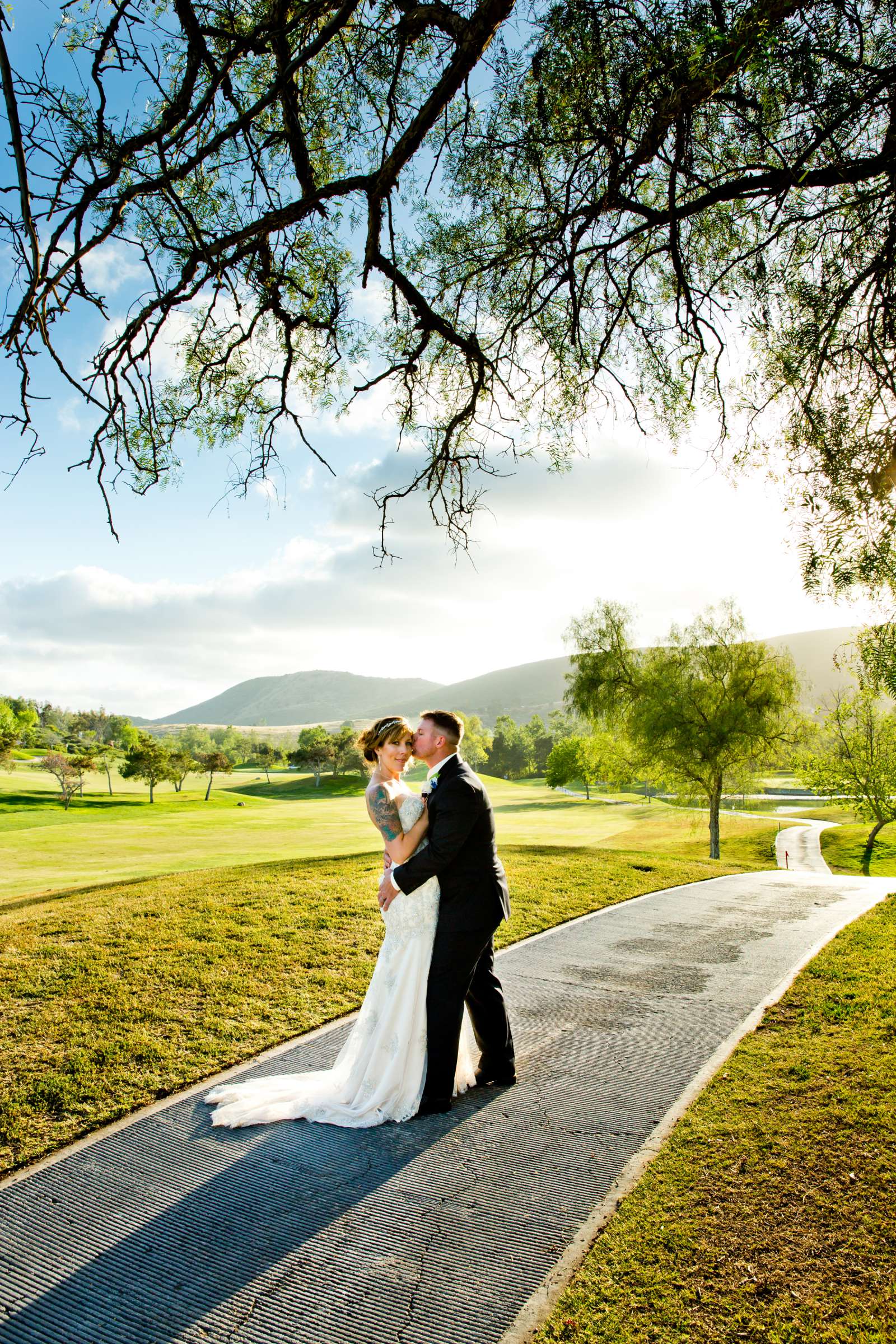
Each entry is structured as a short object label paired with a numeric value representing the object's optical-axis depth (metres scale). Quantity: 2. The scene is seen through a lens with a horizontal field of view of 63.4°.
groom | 4.52
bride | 4.34
